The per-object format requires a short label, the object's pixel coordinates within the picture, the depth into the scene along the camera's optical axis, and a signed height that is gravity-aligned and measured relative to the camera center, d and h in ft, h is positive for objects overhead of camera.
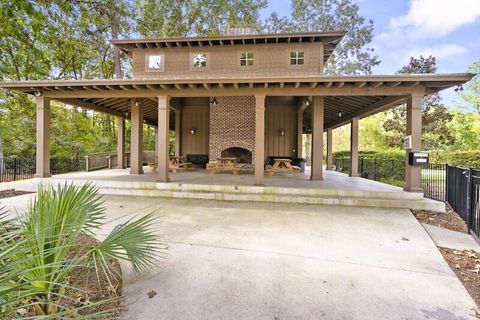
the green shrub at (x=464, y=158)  56.90 +0.42
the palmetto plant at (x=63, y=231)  7.09 -2.21
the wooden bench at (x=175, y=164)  37.16 -0.87
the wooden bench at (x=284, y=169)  32.07 -1.27
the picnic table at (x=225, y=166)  34.91 -1.03
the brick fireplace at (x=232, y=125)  39.70 +5.19
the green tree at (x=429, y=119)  61.16 +10.69
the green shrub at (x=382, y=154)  58.65 +1.25
